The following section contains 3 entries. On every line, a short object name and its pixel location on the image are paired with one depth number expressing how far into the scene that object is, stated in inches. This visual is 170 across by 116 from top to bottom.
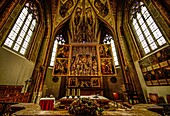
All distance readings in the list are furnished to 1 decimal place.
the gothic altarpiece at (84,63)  329.7
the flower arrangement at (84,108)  86.4
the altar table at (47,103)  161.9
